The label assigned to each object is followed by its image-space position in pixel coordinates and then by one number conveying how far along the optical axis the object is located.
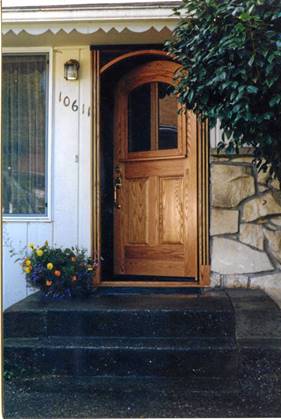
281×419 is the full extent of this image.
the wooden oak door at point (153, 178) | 4.82
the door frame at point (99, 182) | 4.60
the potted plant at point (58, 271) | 4.33
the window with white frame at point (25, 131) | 4.82
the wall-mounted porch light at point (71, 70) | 4.69
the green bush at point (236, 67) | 2.92
